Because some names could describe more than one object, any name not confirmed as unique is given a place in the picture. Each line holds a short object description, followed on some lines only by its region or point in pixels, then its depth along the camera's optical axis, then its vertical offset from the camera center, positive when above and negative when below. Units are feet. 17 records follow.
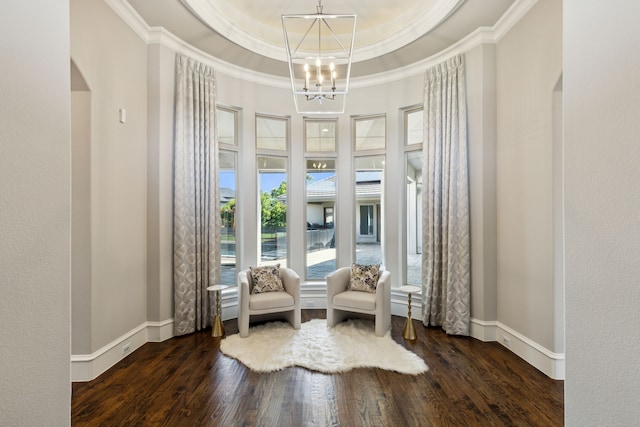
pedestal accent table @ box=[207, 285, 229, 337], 12.82 -4.37
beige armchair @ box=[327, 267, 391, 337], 12.85 -3.74
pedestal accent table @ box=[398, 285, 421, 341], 12.51 -4.65
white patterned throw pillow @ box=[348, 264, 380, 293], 14.26 -2.94
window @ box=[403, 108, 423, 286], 15.96 +0.61
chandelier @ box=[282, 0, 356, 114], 14.52 +8.20
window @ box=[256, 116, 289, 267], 16.76 +1.37
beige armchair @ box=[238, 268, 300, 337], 12.83 -3.73
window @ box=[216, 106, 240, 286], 15.48 +1.23
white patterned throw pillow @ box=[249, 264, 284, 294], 14.08 -3.02
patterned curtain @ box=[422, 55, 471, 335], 12.80 +0.46
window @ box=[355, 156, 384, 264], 16.93 +0.20
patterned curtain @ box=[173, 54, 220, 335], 12.73 +0.68
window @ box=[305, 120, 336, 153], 17.30 +4.27
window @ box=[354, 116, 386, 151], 16.76 +4.32
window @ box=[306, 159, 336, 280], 17.30 -0.13
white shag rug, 10.21 -4.89
